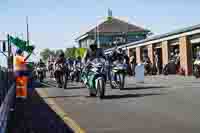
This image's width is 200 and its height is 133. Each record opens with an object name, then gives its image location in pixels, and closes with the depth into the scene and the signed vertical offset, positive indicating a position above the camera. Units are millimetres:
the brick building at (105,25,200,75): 35656 +2358
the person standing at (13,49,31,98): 15672 +95
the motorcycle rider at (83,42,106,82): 17308 +718
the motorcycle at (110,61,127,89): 20922 +89
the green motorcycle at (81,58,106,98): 16422 -51
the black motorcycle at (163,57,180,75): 38000 +576
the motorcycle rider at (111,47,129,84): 21539 +763
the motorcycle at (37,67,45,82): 33719 +190
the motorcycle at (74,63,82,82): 30248 +211
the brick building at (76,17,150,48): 108375 +9185
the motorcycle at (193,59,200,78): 28909 +365
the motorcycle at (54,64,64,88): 24609 +82
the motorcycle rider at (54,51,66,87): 24641 +662
